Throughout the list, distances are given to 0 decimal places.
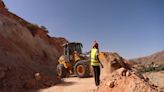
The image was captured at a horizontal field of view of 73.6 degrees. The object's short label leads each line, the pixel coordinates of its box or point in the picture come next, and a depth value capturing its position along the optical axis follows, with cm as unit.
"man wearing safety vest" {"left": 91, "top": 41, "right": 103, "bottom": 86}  420
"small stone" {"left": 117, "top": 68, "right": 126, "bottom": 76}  395
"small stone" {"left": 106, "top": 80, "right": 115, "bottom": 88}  387
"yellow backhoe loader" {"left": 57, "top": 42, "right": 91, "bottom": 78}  726
